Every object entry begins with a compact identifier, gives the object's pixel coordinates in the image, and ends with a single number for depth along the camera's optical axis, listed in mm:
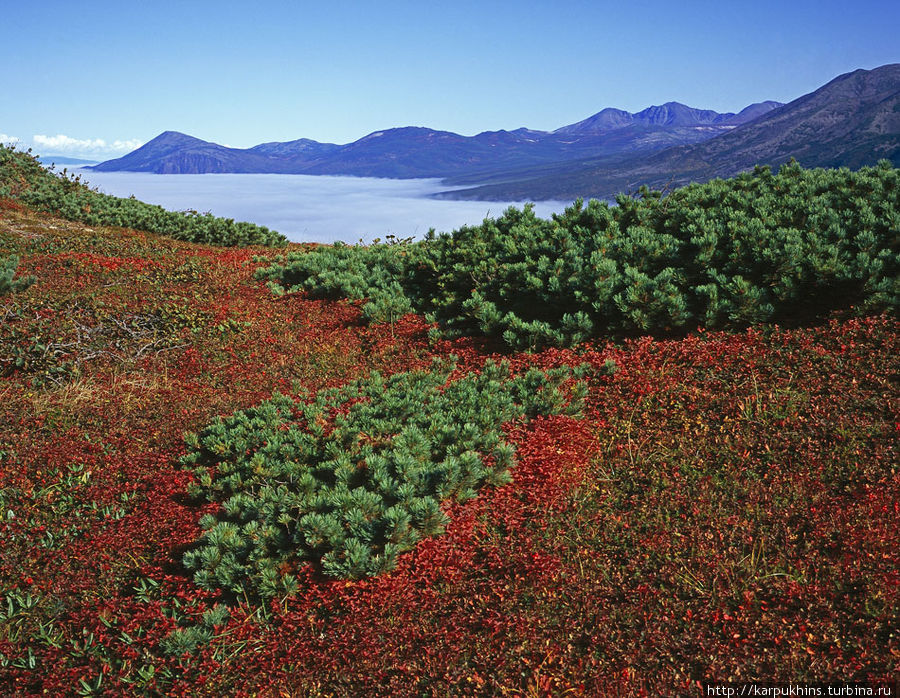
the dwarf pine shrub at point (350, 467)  5730
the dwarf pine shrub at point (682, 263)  10289
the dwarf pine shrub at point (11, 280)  14141
